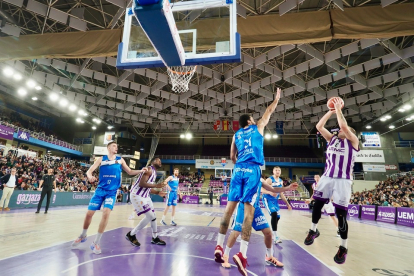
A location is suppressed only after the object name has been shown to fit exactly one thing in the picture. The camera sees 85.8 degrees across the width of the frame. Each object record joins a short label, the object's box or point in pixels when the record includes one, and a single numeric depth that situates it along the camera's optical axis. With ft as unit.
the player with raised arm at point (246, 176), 10.09
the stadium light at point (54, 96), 62.13
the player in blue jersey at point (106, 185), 14.66
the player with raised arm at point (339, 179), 10.63
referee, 33.76
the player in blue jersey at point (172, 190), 30.14
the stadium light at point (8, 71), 49.16
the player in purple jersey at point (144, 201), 16.17
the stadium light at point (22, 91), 66.59
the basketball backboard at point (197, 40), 20.36
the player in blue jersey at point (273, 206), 19.12
